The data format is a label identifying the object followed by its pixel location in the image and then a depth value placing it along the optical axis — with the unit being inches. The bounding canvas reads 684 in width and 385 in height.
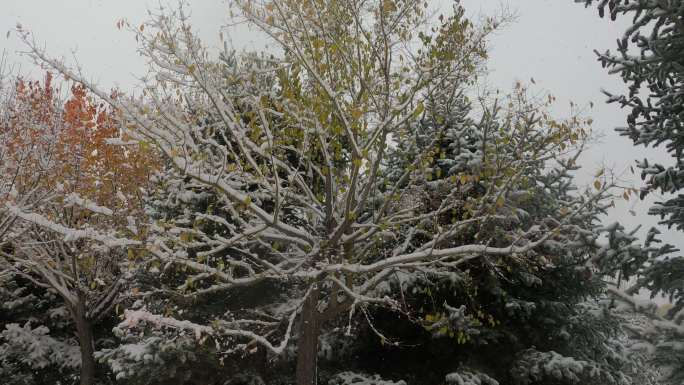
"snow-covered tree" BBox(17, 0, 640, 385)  257.4
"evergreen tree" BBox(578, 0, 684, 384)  156.9
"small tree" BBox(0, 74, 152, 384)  381.1
